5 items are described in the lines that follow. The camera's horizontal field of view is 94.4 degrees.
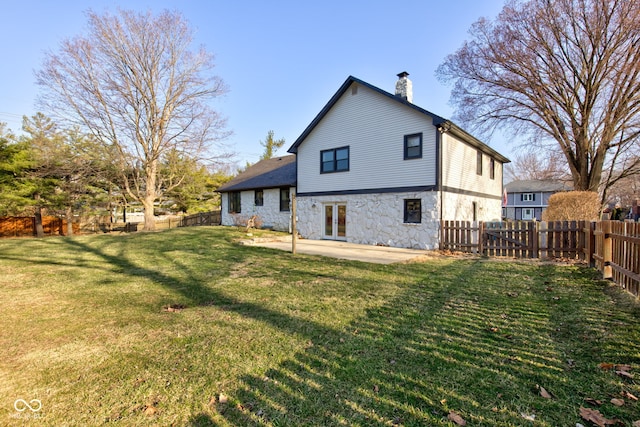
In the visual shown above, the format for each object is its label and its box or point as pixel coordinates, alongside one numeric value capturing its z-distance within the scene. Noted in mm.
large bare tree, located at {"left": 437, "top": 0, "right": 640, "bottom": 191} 15078
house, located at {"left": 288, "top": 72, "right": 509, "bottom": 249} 12172
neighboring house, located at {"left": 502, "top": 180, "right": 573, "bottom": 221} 43938
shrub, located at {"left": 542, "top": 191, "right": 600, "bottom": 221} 12719
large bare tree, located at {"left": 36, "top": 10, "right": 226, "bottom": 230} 18406
